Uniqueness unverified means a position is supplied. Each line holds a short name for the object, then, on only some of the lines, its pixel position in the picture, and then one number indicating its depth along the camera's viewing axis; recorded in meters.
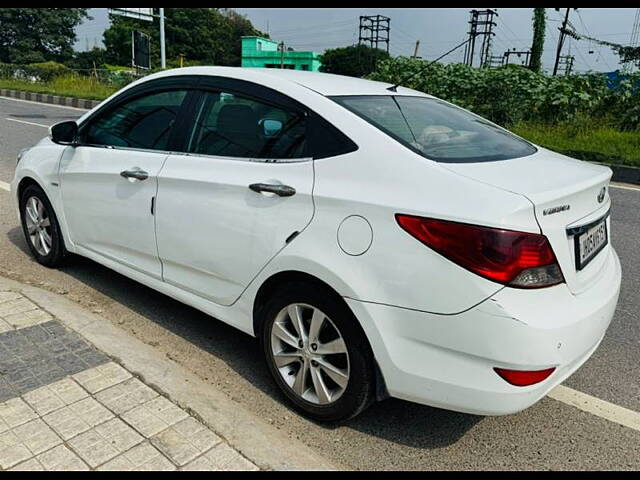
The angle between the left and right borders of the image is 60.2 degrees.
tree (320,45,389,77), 76.50
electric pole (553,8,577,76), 25.53
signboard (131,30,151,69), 22.10
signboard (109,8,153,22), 23.81
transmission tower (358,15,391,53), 82.82
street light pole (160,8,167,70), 22.86
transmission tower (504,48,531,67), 60.12
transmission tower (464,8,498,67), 52.16
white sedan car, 2.03
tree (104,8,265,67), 76.78
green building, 71.19
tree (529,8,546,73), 23.62
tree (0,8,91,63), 61.56
